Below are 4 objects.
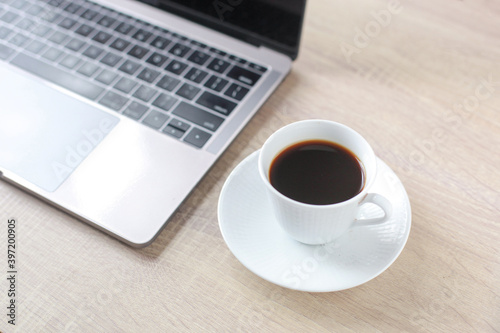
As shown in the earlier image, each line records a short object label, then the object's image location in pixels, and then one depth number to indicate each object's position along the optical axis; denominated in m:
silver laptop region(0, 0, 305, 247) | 0.58
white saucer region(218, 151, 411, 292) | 0.49
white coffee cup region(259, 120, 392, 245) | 0.46
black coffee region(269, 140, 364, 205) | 0.50
